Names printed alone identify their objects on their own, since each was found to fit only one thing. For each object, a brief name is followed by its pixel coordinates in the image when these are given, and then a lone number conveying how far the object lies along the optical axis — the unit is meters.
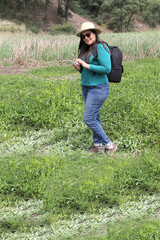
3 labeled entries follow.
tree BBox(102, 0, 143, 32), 40.31
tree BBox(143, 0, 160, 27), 47.78
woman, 4.41
